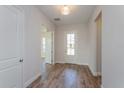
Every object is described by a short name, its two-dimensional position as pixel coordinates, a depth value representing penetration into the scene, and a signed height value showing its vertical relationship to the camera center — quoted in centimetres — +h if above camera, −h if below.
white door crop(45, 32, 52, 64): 455 +0
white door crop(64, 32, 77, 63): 469 -7
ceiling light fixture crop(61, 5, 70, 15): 249 +124
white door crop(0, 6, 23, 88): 134 -2
